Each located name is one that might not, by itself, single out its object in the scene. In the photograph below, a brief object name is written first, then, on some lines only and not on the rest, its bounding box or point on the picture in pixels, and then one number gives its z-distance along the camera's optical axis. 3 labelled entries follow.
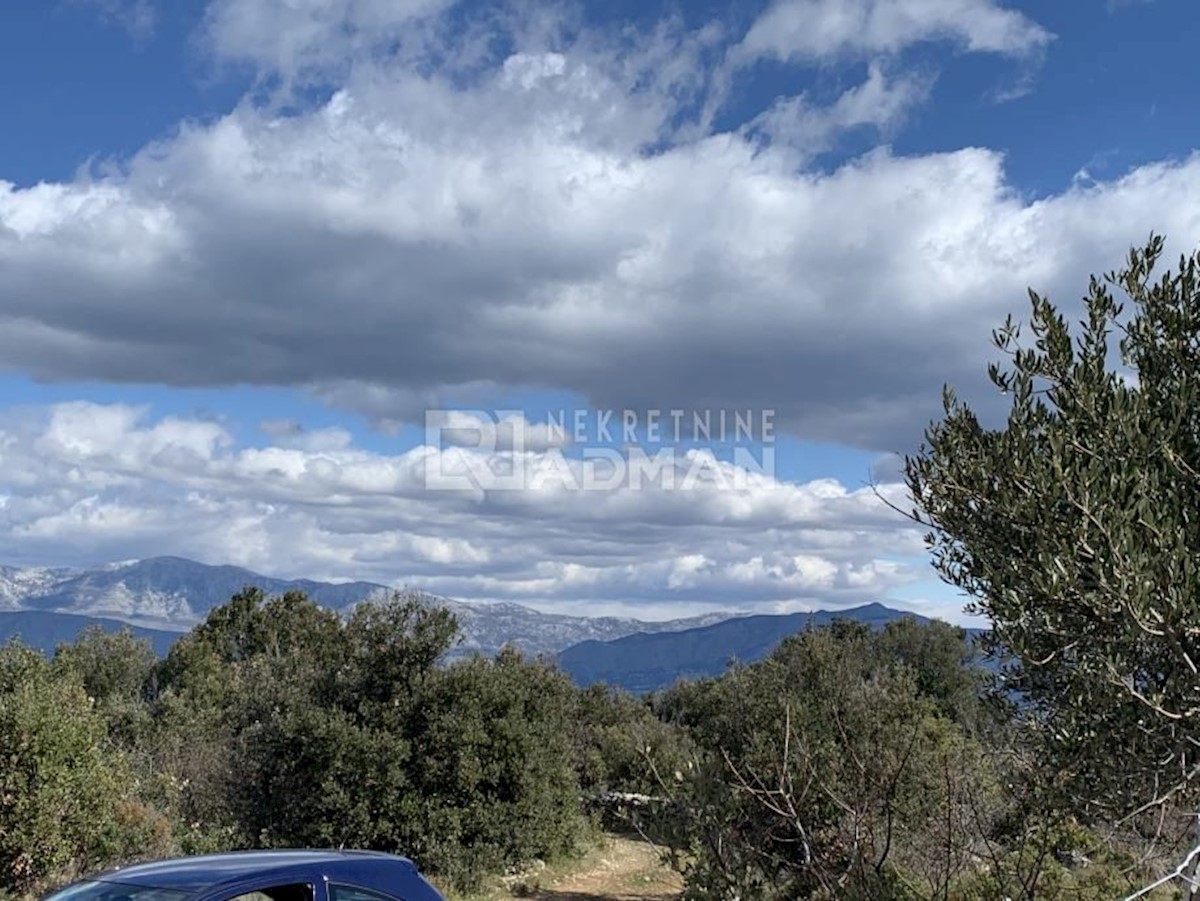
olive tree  5.45
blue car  5.61
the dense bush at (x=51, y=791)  13.72
